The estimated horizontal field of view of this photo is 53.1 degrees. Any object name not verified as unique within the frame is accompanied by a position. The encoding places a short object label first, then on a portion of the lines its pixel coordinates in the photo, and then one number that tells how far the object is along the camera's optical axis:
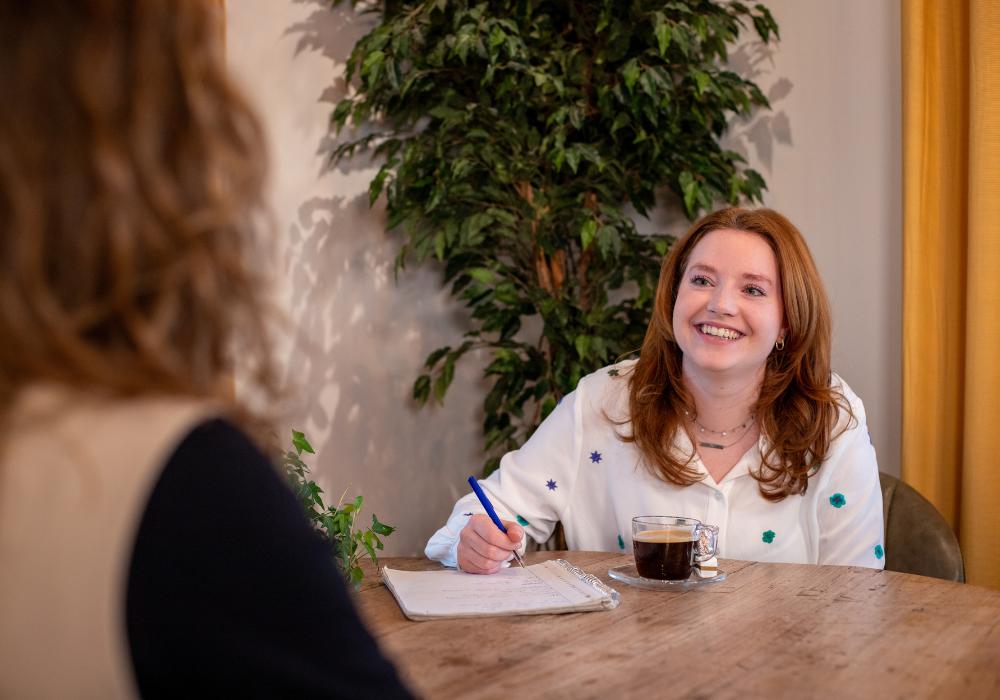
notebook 1.28
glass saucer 1.42
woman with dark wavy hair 0.52
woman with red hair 1.85
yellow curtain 2.42
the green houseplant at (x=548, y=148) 2.68
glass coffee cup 1.42
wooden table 1.01
